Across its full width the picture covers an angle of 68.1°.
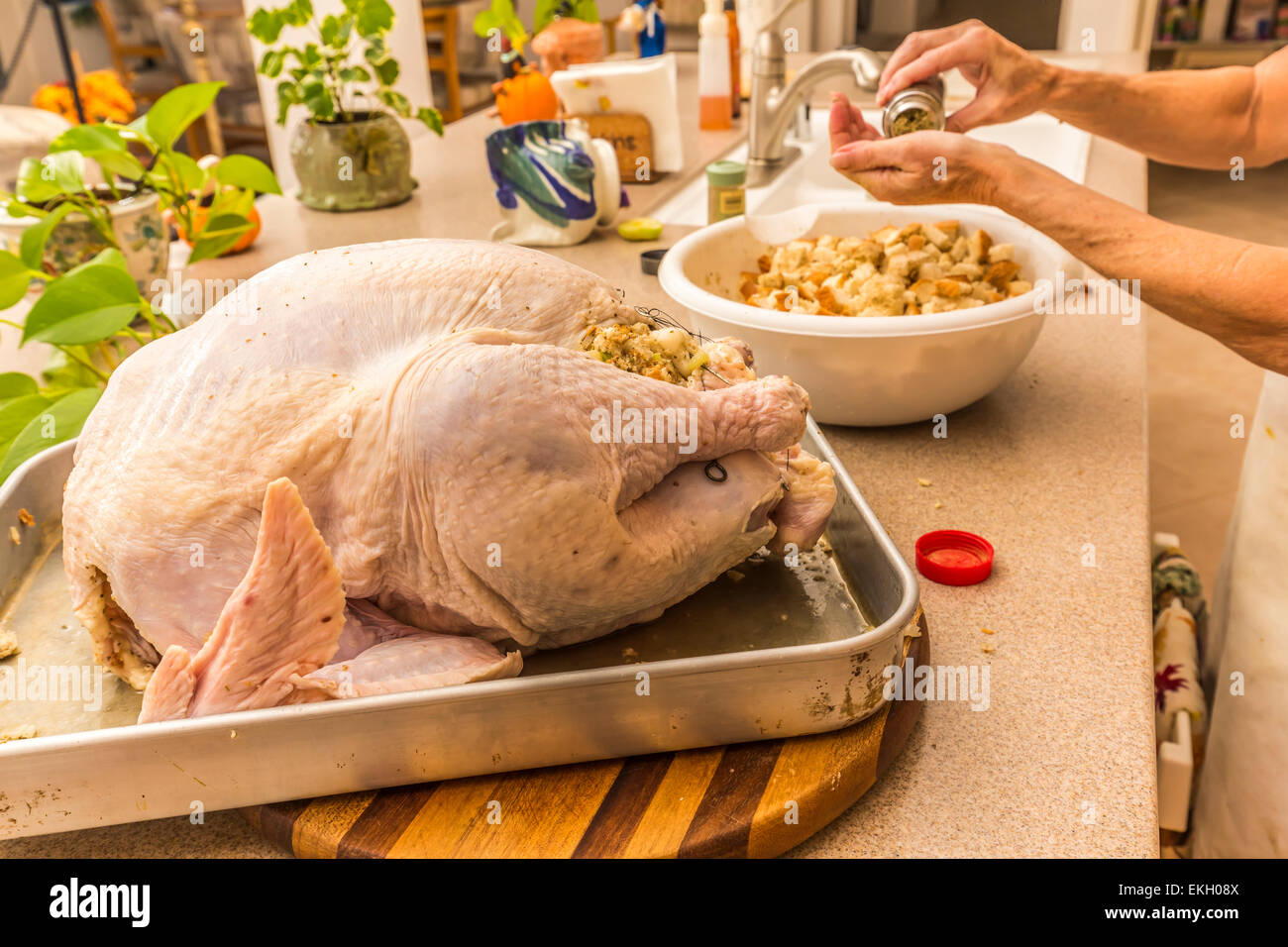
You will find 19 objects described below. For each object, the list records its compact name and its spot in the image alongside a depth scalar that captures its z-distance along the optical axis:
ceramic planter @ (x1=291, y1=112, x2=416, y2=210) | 1.95
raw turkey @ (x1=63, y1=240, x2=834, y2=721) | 0.66
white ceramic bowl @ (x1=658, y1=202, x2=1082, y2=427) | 1.02
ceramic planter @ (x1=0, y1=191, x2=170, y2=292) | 1.40
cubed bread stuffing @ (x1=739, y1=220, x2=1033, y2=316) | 1.13
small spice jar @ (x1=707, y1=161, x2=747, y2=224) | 1.67
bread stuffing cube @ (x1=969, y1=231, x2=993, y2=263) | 1.21
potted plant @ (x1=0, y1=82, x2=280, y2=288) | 1.25
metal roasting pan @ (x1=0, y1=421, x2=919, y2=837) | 0.63
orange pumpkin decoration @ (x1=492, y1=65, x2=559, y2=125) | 2.14
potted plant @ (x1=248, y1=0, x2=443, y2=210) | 1.79
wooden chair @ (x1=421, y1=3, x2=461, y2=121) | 4.96
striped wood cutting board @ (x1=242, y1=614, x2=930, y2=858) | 0.65
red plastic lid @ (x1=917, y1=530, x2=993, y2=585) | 0.91
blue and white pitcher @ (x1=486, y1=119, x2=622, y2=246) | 1.72
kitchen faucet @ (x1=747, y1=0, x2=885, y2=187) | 1.90
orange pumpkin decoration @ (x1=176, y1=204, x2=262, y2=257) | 1.78
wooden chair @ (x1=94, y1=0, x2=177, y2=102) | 4.92
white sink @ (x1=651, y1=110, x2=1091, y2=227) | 2.02
